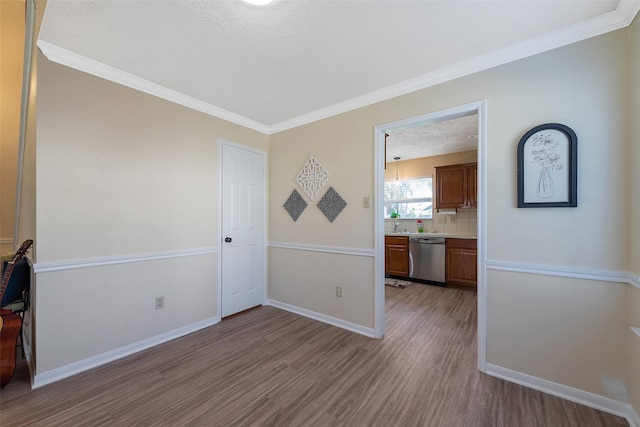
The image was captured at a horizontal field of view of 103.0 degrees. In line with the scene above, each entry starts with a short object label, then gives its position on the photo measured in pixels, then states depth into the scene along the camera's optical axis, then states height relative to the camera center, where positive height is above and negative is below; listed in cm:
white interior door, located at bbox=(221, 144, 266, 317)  312 -20
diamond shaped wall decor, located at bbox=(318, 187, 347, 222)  294 +12
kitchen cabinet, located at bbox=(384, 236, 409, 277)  489 -81
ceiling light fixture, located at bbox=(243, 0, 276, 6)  149 +125
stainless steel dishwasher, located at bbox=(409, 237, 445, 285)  457 -81
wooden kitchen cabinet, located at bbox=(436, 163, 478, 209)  464 +55
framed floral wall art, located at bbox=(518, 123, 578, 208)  173 +34
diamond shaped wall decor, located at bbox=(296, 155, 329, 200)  309 +47
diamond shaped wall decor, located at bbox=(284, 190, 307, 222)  330 +12
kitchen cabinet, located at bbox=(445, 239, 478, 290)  425 -82
